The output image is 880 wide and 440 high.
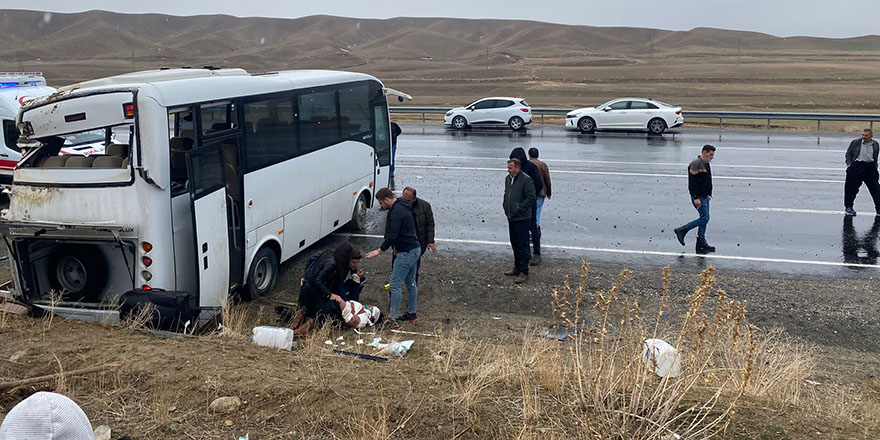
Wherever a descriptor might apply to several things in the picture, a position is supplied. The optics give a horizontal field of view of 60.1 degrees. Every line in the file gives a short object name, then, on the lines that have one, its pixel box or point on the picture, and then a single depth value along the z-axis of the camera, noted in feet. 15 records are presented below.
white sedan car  93.91
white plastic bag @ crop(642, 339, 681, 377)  20.34
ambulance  53.06
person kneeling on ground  27.91
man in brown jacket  40.09
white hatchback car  100.99
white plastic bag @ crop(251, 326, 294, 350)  25.80
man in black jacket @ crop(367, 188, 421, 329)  30.14
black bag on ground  26.32
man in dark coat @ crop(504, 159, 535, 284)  35.47
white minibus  26.89
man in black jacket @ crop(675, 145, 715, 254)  40.37
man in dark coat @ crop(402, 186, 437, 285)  32.45
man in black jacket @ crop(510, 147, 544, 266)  37.63
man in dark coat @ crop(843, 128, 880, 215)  47.62
